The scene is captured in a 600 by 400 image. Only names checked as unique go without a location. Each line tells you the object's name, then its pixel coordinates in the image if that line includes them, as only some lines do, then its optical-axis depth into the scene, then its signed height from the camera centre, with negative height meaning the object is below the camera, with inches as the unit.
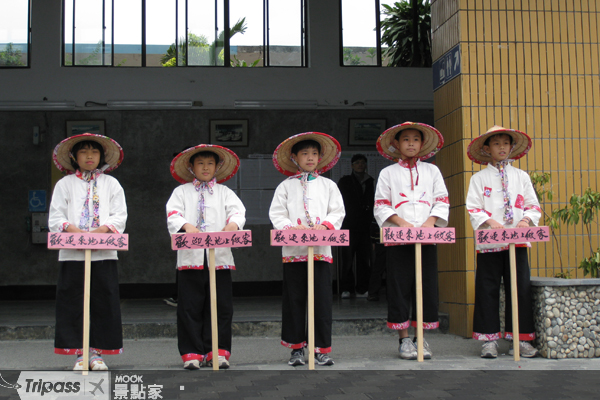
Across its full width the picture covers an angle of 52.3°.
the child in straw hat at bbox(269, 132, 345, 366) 154.6 +1.5
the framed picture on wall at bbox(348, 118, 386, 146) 308.5 +50.4
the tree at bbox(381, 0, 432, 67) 310.8 +97.6
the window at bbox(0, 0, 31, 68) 295.0 +95.9
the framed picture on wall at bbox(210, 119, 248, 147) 302.8 +48.6
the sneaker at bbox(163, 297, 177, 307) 250.7 -29.7
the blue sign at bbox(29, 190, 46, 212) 295.6 +14.9
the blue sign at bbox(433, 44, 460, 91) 195.0 +53.4
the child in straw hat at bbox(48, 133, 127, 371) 149.8 -8.7
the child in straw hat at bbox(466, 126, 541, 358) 162.9 +1.1
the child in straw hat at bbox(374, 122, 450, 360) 161.0 +4.1
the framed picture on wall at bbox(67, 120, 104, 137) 297.9 +51.0
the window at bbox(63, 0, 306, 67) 300.0 +98.5
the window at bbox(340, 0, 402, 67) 307.1 +98.8
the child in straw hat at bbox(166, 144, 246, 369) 150.0 -6.3
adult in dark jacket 272.4 +5.7
